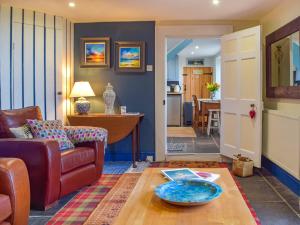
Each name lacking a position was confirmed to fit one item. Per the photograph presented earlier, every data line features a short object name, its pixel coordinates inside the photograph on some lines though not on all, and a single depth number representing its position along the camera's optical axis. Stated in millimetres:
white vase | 4562
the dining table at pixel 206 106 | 7348
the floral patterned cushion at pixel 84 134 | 3439
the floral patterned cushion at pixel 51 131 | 3162
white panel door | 3988
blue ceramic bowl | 1689
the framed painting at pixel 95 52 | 4738
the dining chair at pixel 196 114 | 8148
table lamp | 4470
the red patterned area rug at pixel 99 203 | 2561
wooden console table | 4305
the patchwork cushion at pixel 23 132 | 3027
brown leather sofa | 2717
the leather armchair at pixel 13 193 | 1954
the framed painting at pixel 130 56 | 4695
